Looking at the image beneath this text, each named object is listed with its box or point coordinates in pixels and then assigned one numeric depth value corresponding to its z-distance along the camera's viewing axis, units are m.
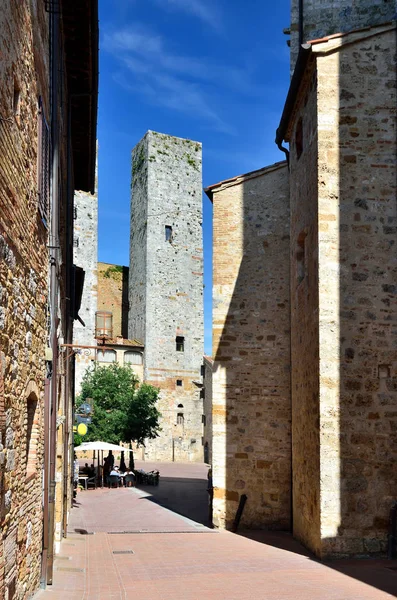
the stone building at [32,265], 5.21
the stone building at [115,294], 46.47
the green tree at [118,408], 29.34
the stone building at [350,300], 10.99
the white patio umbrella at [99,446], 24.48
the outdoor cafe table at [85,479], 24.17
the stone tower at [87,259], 41.44
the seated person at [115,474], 25.09
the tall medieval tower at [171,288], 41.19
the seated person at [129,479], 25.66
